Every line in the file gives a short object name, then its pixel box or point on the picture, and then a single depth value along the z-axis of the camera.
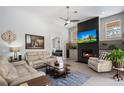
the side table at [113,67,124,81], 2.41
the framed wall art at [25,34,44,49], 4.22
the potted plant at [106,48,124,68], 2.43
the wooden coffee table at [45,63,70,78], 2.67
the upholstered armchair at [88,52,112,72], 3.02
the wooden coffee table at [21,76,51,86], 1.28
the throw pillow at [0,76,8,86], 1.25
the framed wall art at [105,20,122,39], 4.26
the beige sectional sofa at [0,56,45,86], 1.29
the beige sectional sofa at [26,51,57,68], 3.67
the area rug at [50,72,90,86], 2.25
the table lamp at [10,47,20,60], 3.51
